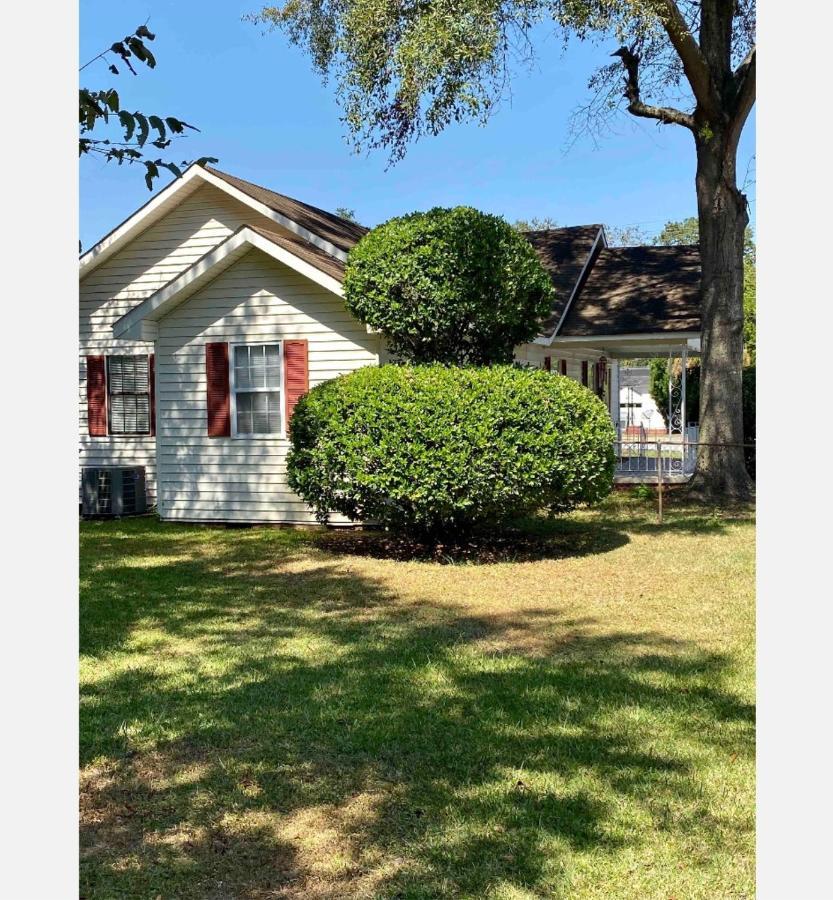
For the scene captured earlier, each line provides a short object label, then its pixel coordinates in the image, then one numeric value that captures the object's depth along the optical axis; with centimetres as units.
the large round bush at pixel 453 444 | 979
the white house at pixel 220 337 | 1295
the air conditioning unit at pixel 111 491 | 1520
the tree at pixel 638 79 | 1233
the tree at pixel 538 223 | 6706
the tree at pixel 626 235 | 6900
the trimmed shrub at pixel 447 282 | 1062
